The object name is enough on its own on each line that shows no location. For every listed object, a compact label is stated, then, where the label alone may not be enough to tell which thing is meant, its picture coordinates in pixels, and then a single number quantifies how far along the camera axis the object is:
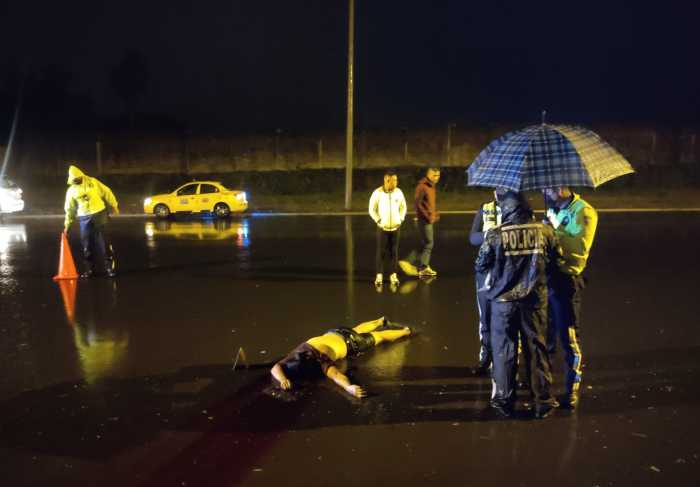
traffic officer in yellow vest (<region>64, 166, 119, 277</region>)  10.29
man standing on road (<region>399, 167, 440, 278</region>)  10.11
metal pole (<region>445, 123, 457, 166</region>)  34.59
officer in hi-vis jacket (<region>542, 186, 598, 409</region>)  4.85
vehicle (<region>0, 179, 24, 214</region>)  20.25
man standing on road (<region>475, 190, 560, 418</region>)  4.55
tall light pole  23.92
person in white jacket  9.57
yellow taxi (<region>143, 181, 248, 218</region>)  21.80
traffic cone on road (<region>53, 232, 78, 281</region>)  10.46
